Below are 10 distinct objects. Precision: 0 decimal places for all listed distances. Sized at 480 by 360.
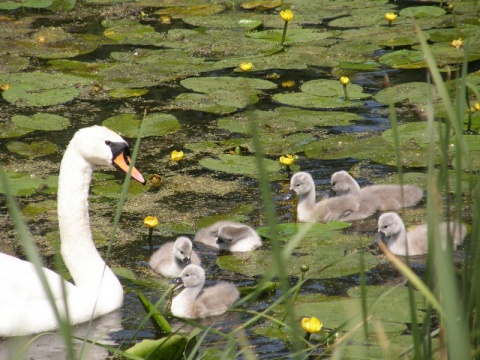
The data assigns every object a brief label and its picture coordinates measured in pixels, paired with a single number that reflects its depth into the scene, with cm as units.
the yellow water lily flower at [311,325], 711
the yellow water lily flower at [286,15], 1644
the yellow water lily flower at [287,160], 1141
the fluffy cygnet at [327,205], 1065
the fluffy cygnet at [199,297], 862
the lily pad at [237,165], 1148
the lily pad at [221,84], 1457
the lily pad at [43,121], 1314
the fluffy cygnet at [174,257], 929
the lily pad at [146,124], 1301
